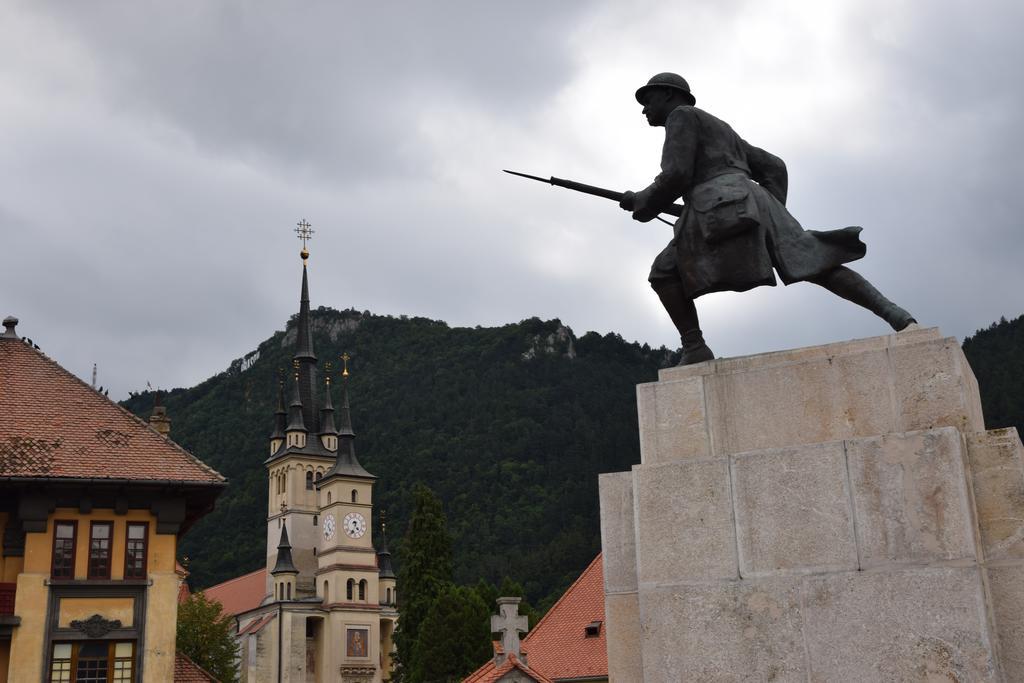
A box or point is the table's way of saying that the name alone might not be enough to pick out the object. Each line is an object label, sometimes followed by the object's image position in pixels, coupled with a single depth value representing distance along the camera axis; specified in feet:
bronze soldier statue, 23.67
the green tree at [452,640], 196.34
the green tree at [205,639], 172.86
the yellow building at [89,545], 79.71
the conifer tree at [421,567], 230.27
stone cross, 101.60
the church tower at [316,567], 319.06
